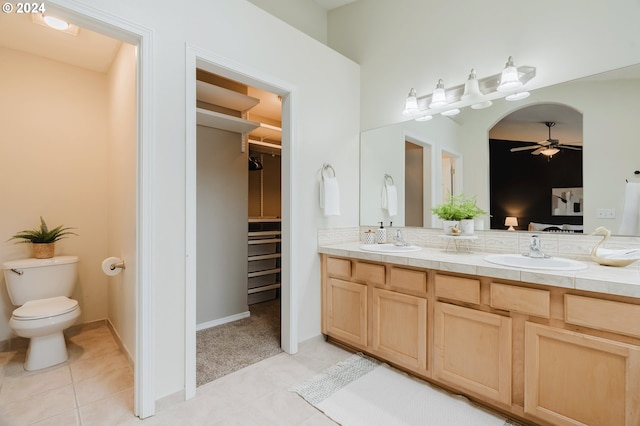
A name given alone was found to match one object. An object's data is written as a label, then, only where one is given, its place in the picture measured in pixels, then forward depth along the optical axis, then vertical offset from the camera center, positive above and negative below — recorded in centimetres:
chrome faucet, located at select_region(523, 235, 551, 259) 184 -25
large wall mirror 175 +46
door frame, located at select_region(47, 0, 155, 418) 165 -11
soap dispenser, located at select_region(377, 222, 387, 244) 269 -23
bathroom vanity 130 -66
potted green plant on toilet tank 256 -23
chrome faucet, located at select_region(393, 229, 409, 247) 254 -26
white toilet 210 -71
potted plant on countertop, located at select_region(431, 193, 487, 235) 224 -3
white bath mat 164 -115
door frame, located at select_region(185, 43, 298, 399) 183 +20
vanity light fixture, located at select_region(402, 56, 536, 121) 204 +88
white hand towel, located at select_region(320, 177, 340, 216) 254 +11
